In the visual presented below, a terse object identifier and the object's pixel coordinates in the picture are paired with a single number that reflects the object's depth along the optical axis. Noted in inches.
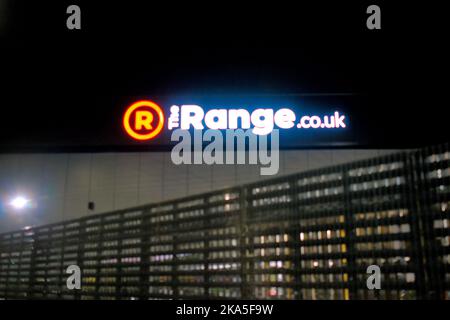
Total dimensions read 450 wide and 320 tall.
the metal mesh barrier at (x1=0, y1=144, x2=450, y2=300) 170.9
